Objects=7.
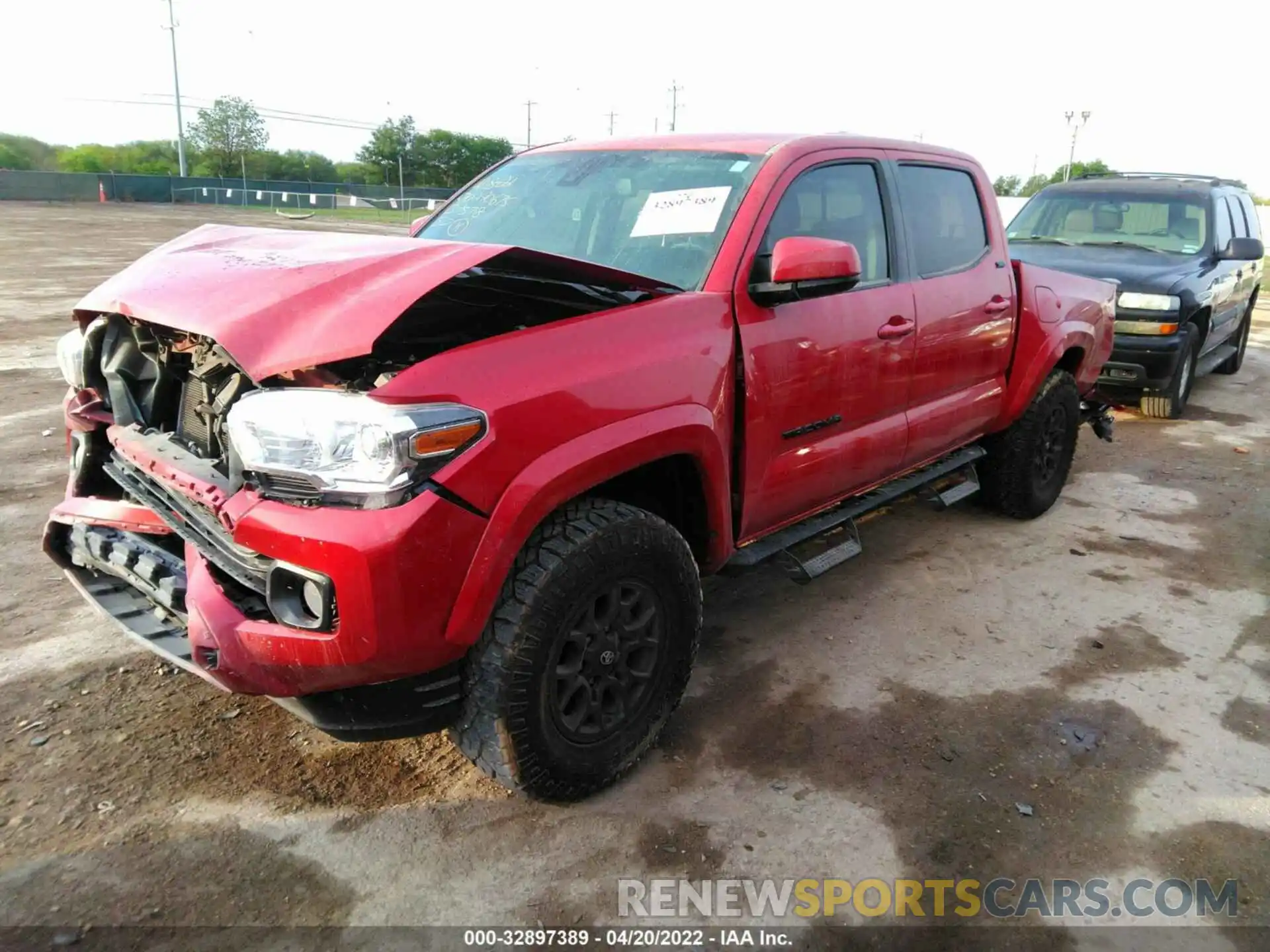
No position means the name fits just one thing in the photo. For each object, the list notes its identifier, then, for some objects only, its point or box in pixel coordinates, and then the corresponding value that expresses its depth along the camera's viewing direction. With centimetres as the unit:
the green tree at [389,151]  7806
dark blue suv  738
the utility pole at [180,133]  5191
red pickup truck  213
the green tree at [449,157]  7850
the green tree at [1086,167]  5270
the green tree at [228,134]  7238
